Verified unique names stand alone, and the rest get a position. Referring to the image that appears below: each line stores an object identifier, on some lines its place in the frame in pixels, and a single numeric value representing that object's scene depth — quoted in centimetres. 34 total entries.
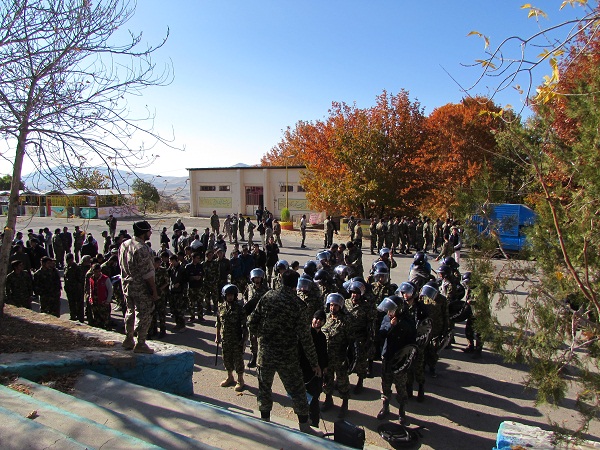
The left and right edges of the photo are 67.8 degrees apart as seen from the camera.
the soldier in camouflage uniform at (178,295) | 964
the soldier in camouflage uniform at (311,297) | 716
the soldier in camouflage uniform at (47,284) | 929
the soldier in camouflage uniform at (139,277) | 532
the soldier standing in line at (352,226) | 2215
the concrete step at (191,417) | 404
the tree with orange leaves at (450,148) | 2670
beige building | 3878
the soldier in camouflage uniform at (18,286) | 940
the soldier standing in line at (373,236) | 2111
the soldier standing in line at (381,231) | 2052
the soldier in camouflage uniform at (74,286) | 963
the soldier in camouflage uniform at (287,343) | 500
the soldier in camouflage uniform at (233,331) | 657
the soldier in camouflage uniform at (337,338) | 602
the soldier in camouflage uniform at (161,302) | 905
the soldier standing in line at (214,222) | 2394
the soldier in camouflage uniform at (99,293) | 867
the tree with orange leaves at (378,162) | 2577
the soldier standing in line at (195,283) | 1011
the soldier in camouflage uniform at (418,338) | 633
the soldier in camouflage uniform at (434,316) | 699
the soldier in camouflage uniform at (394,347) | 573
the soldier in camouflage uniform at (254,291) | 663
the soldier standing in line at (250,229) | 2203
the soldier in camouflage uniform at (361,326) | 634
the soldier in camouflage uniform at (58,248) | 1625
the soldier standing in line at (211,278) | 1060
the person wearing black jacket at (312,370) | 539
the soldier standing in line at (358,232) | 2019
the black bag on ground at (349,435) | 437
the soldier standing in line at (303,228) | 2275
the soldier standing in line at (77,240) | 1662
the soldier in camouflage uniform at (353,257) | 1176
